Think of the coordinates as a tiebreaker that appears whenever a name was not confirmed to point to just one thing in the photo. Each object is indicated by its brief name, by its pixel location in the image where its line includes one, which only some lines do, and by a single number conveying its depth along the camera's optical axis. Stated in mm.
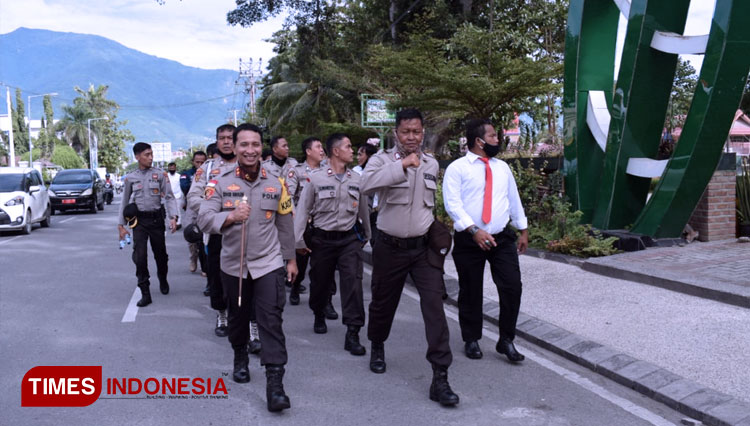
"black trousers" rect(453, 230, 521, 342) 5164
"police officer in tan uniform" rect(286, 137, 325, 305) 7177
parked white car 15922
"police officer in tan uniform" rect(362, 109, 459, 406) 4438
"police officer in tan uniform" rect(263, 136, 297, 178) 7832
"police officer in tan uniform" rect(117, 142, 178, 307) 7660
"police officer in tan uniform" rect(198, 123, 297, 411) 4387
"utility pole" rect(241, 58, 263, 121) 61950
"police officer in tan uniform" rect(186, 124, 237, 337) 5805
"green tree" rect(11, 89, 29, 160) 75500
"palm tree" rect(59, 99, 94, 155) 82938
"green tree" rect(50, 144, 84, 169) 67500
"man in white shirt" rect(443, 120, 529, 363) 5062
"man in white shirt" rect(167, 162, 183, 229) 13772
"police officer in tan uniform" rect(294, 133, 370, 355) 6031
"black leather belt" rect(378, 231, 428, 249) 4691
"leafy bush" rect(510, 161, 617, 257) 9345
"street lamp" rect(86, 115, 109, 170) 75575
